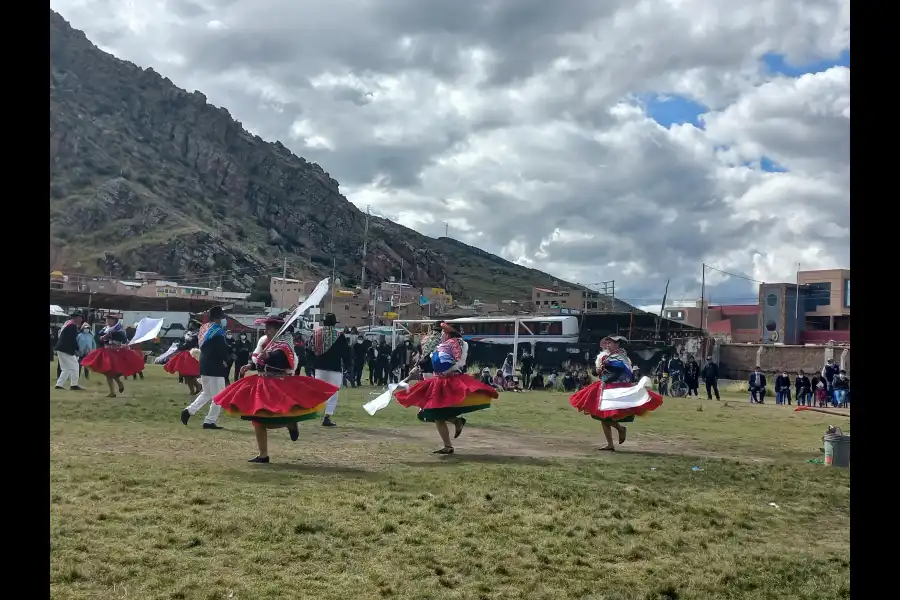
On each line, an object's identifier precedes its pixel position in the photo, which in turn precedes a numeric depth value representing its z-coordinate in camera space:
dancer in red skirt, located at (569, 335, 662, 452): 10.57
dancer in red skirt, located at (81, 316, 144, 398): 15.77
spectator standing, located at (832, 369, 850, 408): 19.39
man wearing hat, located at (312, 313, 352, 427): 13.39
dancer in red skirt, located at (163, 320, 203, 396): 16.19
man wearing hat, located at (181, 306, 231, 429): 11.79
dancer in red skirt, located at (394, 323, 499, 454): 10.14
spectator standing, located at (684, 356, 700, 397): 24.92
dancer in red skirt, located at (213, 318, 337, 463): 8.62
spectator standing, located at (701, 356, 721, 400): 23.53
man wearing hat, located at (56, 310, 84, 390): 15.03
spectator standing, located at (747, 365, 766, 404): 23.84
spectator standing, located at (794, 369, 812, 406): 23.67
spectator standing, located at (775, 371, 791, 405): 23.70
